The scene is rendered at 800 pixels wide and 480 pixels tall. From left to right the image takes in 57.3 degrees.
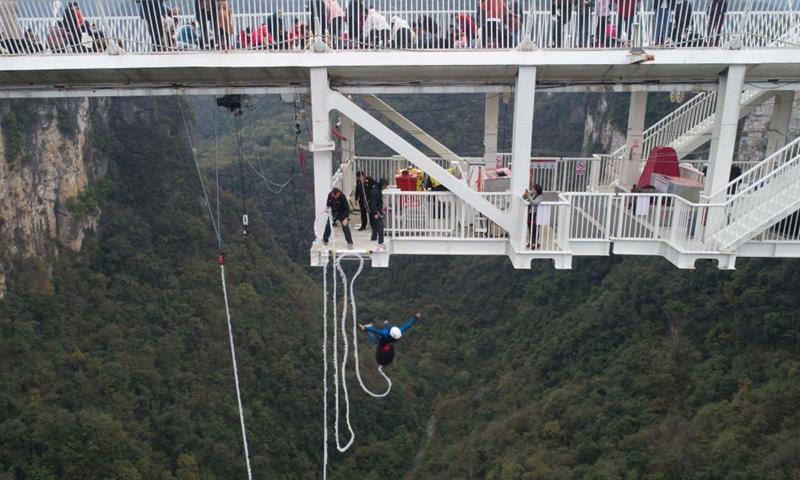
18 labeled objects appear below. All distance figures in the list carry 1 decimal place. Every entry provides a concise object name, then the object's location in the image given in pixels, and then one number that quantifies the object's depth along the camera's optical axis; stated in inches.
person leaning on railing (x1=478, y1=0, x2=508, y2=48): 476.4
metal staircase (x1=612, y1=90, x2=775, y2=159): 650.2
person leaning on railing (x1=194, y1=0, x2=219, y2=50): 482.9
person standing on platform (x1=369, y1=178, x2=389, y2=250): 494.6
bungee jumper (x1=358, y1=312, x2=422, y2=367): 519.8
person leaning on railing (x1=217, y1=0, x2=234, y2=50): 482.6
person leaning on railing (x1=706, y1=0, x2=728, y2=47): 482.6
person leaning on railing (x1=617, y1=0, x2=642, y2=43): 479.5
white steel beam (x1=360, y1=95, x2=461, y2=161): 598.9
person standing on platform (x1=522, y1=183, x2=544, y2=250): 489.1
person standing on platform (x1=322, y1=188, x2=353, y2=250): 498.3
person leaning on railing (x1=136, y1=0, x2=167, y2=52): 489.1
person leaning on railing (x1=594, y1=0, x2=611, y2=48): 478.0
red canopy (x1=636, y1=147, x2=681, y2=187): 591.0
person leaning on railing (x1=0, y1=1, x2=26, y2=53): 494.0
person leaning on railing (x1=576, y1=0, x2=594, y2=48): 477.4
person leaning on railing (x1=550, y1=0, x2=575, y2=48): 477.4
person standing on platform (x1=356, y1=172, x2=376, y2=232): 533.3
